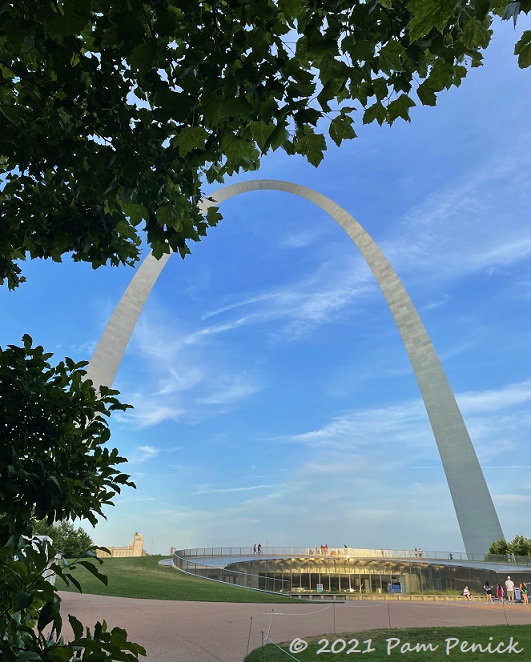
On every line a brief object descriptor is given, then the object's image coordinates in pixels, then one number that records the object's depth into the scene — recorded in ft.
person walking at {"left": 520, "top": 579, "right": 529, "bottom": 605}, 85.27
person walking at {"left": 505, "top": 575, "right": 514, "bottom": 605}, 85.70
